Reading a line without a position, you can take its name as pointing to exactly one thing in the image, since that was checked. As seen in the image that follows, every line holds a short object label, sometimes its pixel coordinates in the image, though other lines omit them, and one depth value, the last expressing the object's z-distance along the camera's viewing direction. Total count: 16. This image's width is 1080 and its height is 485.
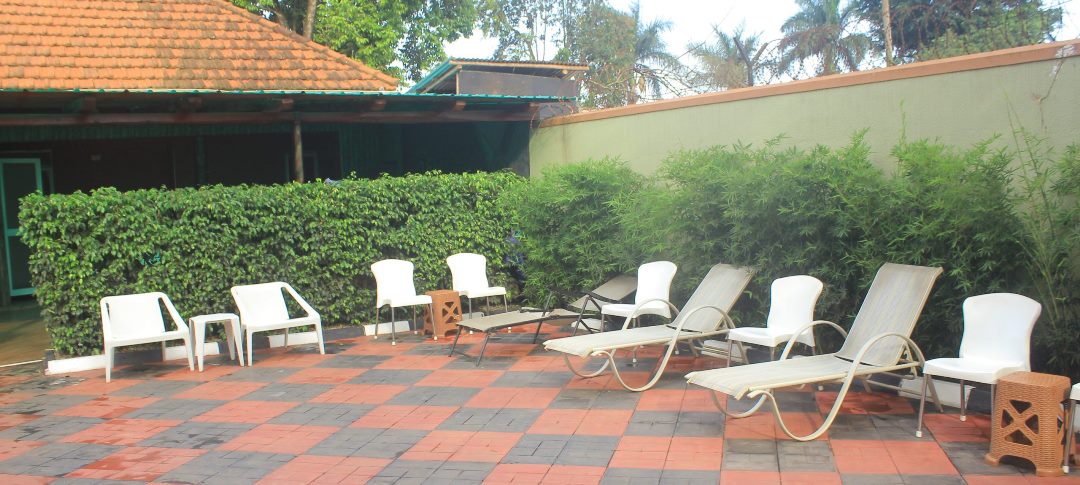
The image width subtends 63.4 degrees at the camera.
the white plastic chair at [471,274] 10.11
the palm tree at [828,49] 16.85
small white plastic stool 8.24
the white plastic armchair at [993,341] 5.15
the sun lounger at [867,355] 5.25
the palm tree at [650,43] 36.75
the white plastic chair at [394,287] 9.49
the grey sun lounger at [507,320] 8.05
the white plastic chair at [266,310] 8.43
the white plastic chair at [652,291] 8.00
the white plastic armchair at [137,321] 7.92
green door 12.50
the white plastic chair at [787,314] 6.49
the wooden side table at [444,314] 9.52
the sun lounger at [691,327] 6.66
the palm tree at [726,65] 18.84
